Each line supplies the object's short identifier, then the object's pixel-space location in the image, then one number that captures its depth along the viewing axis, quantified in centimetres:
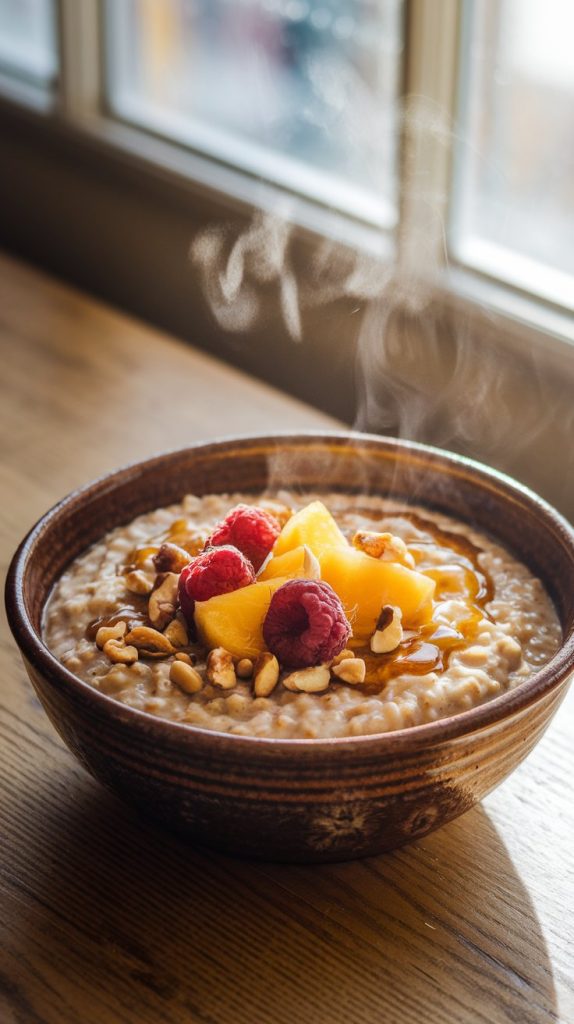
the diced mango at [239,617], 54
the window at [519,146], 79
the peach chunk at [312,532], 57
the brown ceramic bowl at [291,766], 49
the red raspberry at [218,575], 55
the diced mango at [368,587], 56
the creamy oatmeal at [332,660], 52
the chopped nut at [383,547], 56
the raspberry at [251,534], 57
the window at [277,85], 87
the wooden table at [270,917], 50
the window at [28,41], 116
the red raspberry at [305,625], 53
